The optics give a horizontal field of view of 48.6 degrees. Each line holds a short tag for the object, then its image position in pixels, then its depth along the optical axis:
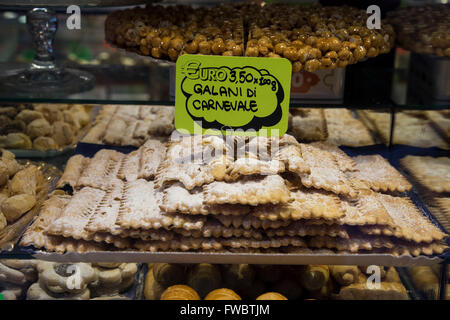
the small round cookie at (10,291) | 1.32
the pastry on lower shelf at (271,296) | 1.30
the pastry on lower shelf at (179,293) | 1.29
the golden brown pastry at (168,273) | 1.38
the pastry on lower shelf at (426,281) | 1.36
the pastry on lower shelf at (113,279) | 1.36
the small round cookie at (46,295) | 1.33
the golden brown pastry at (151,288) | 1.35
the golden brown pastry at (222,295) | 1.29
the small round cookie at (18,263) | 1.33
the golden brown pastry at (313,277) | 1.39
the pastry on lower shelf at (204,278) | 1.36
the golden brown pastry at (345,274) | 1.38
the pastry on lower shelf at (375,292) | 1.34
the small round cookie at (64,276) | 1.33
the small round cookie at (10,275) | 1.34
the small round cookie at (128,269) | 1.38
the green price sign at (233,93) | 1.31
